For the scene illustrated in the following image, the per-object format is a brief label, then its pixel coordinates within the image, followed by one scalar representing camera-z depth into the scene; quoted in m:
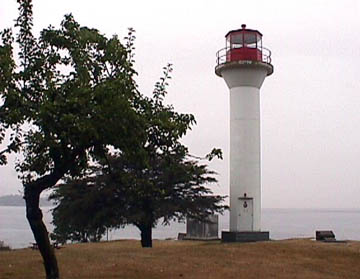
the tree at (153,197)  26.25
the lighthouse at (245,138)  28.67
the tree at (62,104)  11.42
